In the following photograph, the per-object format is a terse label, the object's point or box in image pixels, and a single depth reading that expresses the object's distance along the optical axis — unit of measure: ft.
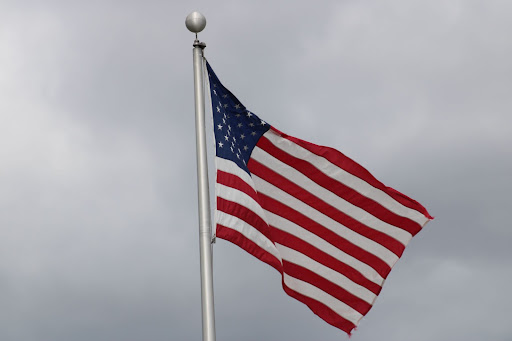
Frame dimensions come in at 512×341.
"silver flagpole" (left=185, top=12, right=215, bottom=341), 57.67
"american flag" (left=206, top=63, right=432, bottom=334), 70.85
